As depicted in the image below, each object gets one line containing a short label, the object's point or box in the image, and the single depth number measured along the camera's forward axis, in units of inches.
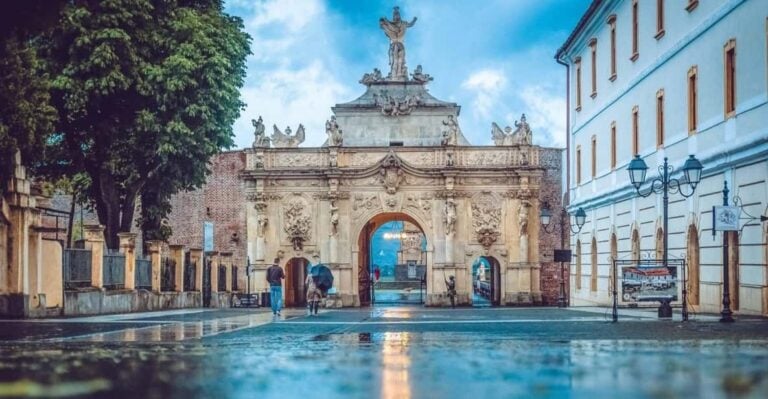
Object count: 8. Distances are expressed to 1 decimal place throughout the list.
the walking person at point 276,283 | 1213.7
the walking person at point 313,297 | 1342.3
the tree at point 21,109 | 940.0
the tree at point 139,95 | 1284.4
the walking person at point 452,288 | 2039.9
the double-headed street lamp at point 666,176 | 893.2
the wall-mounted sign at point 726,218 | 818.2
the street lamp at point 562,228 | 1529.3
